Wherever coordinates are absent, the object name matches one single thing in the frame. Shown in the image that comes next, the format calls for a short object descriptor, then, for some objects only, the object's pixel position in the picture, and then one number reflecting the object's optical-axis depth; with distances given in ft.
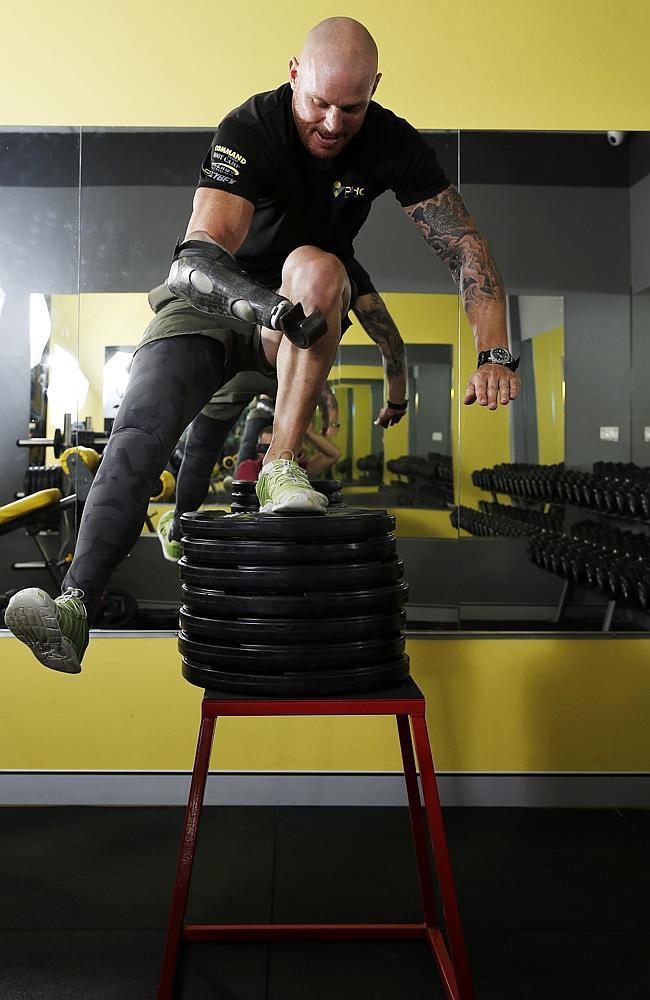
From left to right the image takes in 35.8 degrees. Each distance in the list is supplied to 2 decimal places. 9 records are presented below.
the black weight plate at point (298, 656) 5.39
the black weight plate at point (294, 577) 5.44
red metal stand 5.09
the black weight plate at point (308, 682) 5.37
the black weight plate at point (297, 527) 5.49
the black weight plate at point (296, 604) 5.43
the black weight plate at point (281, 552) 5.46
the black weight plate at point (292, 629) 5.42
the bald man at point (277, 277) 5.61
